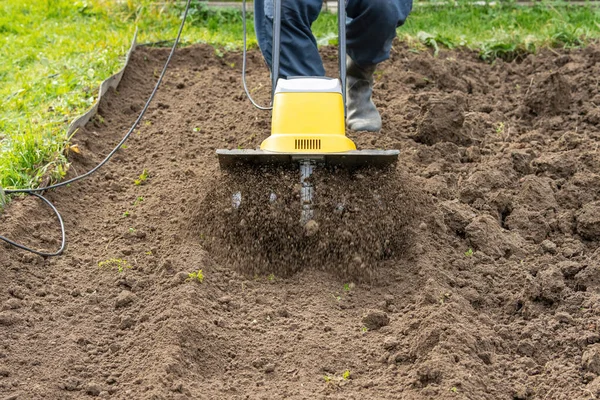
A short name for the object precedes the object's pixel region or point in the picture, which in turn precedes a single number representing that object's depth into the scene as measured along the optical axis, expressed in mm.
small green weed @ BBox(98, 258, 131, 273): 3842
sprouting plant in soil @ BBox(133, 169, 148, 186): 4707
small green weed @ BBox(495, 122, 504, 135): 5090
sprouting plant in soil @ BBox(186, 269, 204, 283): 3607
